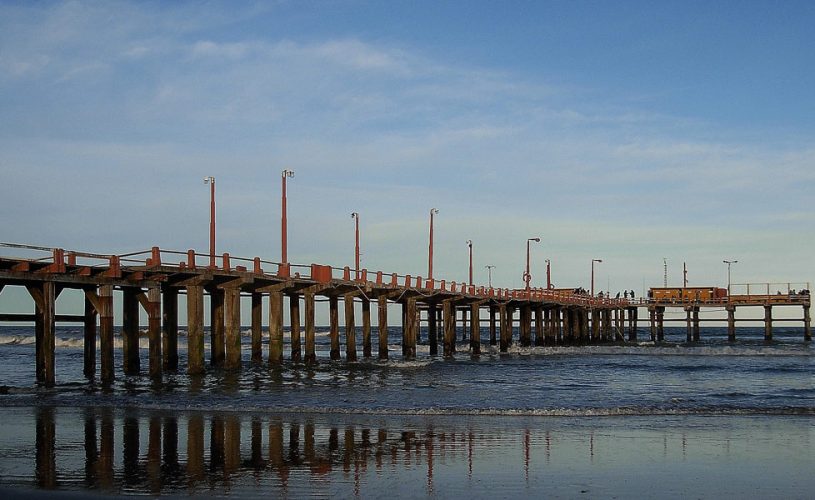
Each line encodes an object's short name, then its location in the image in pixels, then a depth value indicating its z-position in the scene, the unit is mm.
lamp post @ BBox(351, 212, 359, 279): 43812
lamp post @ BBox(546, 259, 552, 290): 77188
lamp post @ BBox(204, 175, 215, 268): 31372
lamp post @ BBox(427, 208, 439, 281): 49312
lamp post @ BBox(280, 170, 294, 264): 34281
